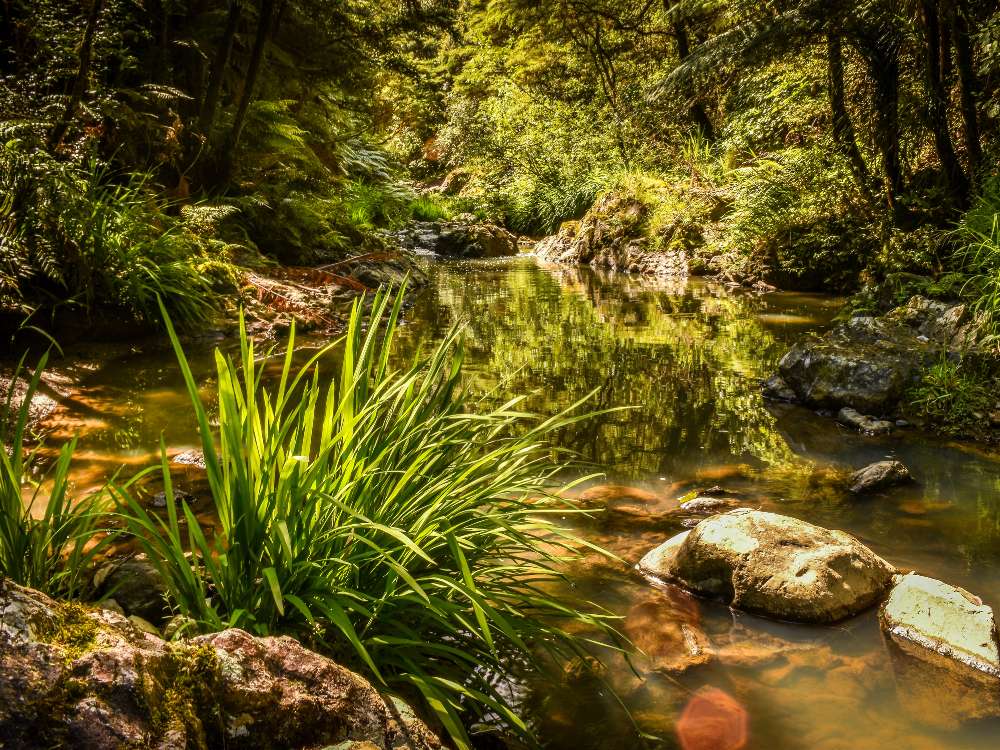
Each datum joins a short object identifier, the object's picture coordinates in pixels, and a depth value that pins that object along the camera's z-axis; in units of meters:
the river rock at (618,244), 13.32
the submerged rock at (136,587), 1.78
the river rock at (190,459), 3.43
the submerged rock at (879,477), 3.38
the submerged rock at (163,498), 2.88
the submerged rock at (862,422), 4.33
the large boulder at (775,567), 2.29
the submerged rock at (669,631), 2.05
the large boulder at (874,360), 4.66
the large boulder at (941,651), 1.83
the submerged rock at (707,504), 3.18
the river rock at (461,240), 17.97
